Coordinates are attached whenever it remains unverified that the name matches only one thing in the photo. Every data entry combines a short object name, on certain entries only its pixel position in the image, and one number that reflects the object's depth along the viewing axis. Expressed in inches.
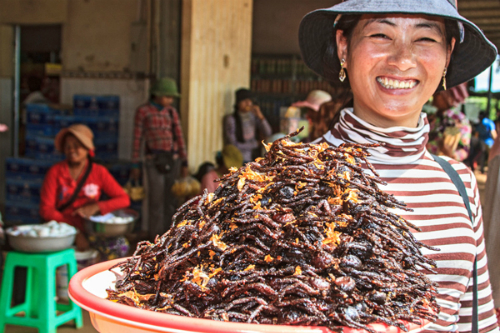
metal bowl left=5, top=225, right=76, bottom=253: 152.6
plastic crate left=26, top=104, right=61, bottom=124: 268.4
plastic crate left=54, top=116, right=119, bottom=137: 270.2
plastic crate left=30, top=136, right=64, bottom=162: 265.7
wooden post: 268.4
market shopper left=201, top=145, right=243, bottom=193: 194.2
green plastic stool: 151.6
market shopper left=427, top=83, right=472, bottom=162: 189.6
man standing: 245.4
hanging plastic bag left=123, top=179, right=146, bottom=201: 254.4
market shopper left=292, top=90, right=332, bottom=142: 188.2
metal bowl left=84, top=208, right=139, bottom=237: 179.3
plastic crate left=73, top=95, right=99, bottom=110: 274.8
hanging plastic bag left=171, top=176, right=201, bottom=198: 235.9
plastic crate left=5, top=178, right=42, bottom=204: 263.1
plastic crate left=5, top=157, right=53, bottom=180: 261.7
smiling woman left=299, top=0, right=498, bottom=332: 53.6
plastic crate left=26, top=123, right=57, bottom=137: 270.0
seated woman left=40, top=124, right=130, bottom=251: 179.0
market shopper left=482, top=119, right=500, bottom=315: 83.2
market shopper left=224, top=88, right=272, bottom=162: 263.9
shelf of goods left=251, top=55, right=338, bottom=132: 374.0
